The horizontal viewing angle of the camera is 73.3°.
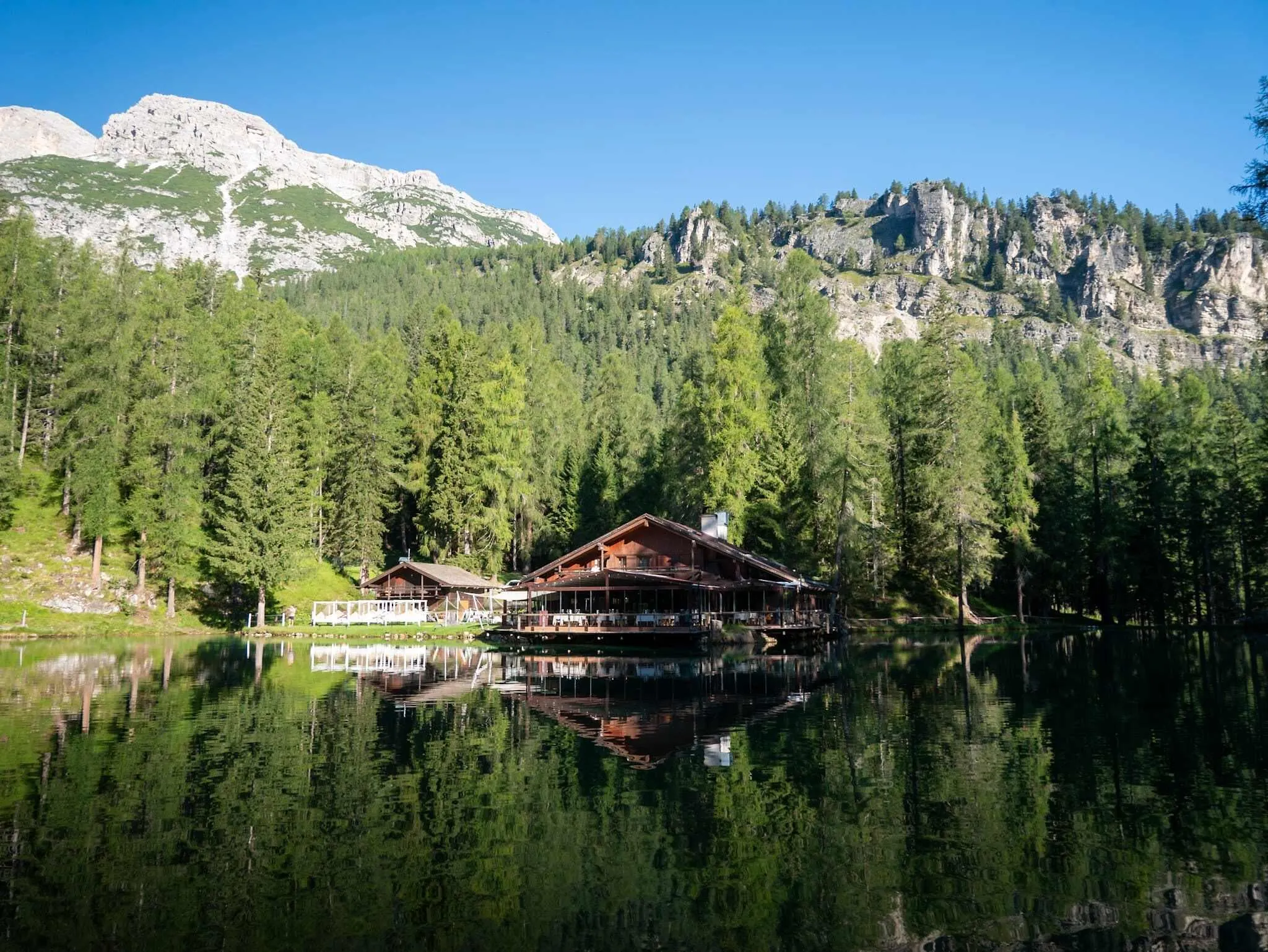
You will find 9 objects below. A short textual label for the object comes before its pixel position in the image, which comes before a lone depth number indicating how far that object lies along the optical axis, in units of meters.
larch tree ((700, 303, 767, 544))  50.53
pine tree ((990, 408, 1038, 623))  57.62
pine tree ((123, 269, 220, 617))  49.53
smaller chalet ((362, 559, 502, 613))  53.91
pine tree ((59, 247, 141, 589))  47.75
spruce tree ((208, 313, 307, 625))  49.41
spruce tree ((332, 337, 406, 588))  59.03
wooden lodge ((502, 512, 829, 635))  42.47
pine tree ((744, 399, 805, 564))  51.62
